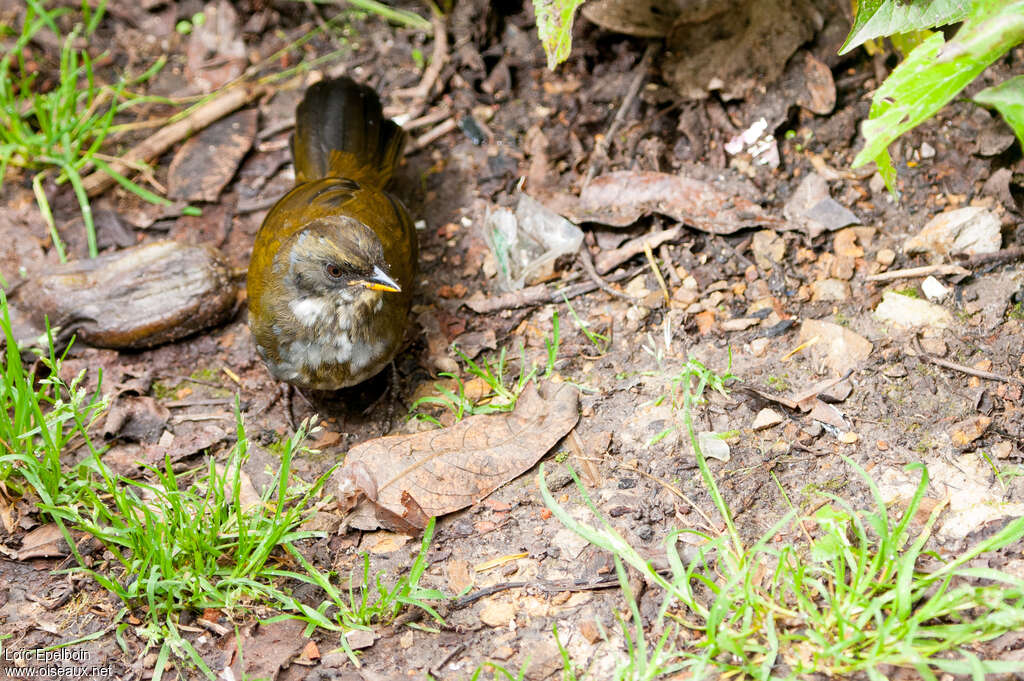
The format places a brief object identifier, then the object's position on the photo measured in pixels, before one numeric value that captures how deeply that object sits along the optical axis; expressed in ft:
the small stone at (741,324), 13.94
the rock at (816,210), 14.88
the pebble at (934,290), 13.26
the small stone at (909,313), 12.98
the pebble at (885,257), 14.11
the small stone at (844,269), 14.16
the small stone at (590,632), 10.17
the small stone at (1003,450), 11.07
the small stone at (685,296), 14.58
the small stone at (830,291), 13.98
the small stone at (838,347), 12.81
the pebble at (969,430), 11.28
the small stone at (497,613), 10.68
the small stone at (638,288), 15.04
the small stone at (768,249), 14.82
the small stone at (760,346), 13.50
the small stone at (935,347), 12.54
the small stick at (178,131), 18.20
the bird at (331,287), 14.14
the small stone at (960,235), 13.71
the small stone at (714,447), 11.79
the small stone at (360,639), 10.66
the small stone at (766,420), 12.16
